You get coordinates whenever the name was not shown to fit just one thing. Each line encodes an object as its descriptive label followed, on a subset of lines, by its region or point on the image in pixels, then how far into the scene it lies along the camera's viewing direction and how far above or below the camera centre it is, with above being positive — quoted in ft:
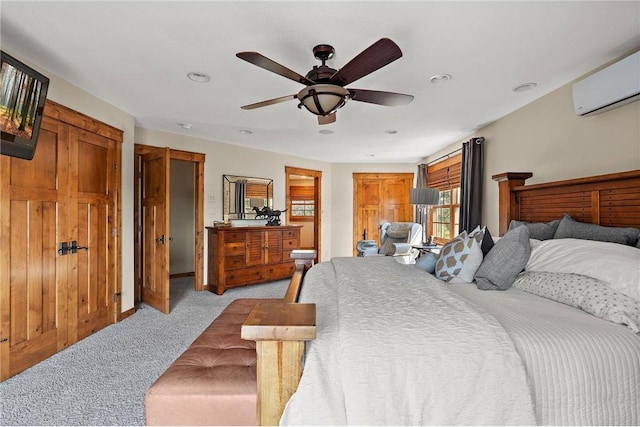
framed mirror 16.25 +0.83
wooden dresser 14.62 -2.31
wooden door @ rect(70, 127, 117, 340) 9.02 -0.66
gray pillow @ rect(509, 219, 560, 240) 7.44 -0.45
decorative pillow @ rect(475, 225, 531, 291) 6.13 -1.06
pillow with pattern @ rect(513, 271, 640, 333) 4.33 -1.36
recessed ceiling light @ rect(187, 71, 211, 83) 8.07 +3.63
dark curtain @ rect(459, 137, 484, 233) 12.60 +1.22
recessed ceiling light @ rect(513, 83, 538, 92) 8.54 +3.60
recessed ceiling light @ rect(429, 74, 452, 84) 8.09 +3.63
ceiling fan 5.29 +2.66
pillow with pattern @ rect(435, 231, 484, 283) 6.74 -1.14
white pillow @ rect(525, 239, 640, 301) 4.61 -0.86
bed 3.32 -1.69
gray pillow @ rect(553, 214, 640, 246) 5.76 -0.42
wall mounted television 5.87 +2.13
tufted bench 3.86 -2.40
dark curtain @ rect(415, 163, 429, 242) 19.13 +1.63
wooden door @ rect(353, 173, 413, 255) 21.97 +0.64
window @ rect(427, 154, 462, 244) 16.14 +0.67
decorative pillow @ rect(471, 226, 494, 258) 7.37 -0.76
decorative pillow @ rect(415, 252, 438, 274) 7.76 -1.35
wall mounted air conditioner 6.29 +2.80
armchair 17.21 -1.90
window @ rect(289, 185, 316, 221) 27.73 +0.76
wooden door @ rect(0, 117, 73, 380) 7.07 -1.15
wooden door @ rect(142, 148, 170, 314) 11.40 -0.76
